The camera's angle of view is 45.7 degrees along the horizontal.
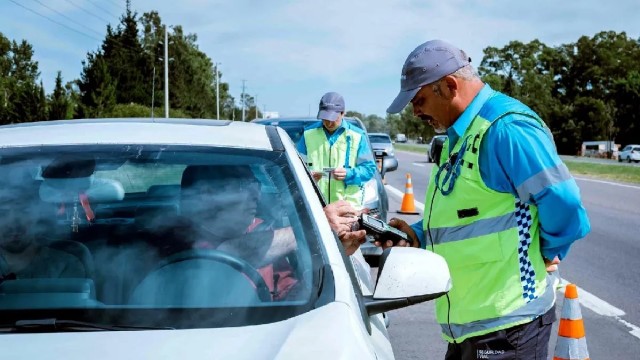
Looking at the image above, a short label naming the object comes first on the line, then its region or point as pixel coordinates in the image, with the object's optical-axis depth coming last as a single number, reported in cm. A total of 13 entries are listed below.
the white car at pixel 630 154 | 5991
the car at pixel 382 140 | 3016
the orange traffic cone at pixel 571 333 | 372
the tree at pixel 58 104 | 4697
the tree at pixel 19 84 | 4750
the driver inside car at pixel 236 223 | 242
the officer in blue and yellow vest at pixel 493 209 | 254
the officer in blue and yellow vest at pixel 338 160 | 670
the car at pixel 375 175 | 758
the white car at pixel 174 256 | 198
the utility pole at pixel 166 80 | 4926
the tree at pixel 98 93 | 5771
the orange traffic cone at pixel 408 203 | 1433
